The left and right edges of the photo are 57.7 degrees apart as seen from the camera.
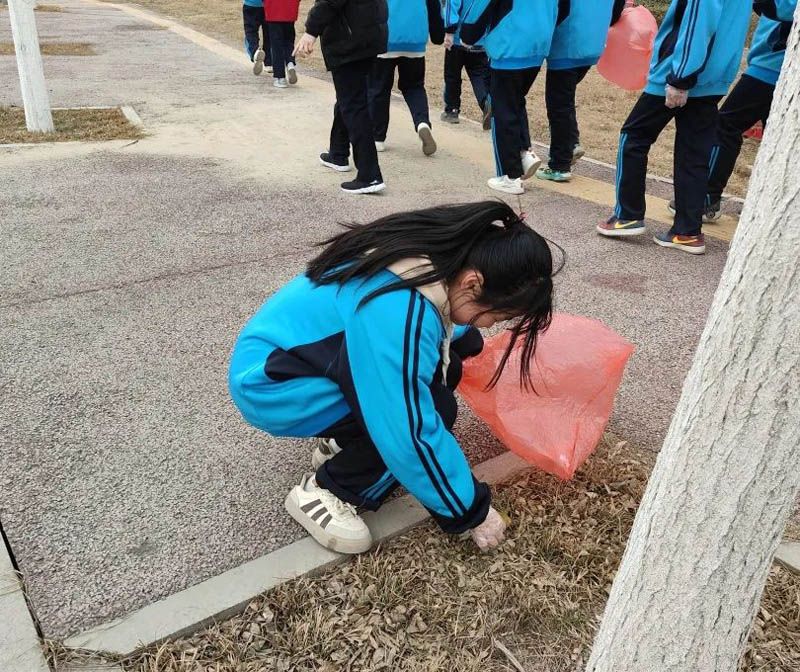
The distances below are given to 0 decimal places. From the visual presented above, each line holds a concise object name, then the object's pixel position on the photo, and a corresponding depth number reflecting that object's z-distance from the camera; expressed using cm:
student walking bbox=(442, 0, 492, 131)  669
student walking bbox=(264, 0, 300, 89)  775
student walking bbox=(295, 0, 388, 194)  435
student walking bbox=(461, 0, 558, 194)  452
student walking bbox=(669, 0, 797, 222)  373
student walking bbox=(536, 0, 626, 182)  483
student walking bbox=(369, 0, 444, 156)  527
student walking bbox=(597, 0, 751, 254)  351
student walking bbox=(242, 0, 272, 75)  867
